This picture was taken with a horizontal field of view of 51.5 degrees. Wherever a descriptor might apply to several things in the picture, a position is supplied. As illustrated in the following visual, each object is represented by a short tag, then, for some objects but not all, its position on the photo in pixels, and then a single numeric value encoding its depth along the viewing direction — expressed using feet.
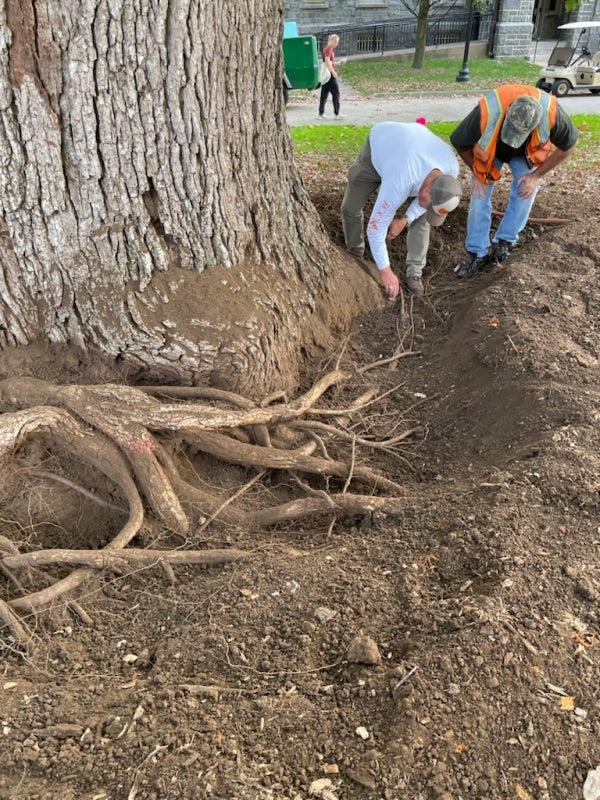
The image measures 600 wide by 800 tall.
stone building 72.54
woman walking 41.27
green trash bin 34.60
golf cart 48.16
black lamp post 58.23
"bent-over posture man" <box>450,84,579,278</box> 14.17
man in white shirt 13.58
